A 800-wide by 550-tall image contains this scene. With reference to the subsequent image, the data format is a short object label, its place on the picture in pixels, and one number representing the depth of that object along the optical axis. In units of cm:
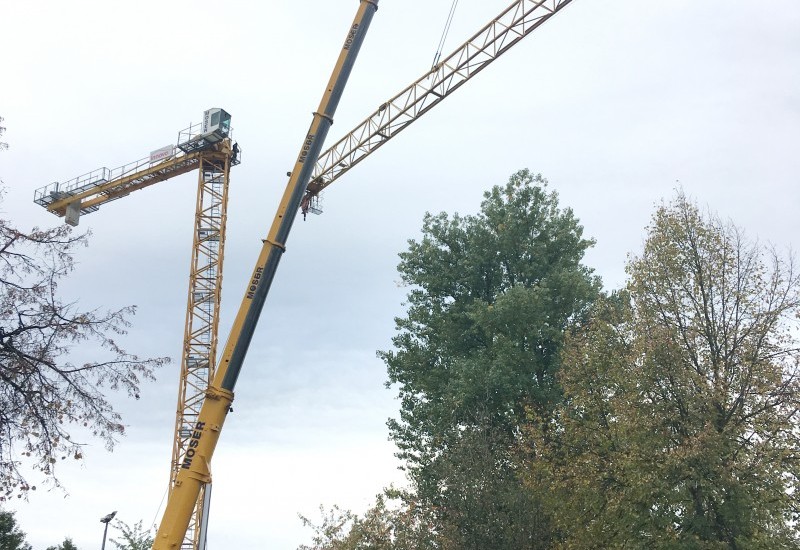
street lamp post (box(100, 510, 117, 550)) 4812
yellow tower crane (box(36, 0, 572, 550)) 2372
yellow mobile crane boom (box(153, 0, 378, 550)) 2338
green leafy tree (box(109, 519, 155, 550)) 4459
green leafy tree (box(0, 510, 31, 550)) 4734
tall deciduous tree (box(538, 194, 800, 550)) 2253
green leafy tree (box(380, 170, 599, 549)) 2800
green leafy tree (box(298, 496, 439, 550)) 3175
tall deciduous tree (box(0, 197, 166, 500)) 1142
